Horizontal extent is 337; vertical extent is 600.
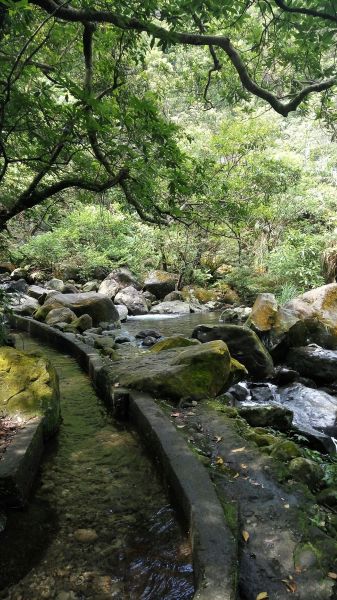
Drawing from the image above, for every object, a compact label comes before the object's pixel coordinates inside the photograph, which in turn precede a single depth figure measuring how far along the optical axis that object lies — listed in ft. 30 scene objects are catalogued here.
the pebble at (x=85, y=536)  8.71
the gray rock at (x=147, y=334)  34.35
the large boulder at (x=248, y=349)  24.67
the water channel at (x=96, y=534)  7.50
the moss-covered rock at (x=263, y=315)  29.71
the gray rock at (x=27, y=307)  41.73
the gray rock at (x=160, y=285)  62.54
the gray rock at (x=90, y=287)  60.29
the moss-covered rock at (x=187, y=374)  15.35
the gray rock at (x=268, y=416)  15.85
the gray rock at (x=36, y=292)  49.79
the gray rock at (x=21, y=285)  53.29
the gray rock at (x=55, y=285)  56.82
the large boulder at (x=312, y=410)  17.13
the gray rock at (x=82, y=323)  33.71
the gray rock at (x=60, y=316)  35.45
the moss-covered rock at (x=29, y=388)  12.41
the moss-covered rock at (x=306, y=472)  10.52
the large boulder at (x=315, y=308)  30.73
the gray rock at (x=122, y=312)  45.22
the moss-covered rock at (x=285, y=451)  11.39
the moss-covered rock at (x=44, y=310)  37.35
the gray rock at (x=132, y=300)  52.13
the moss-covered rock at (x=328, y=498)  9.56
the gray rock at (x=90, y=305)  39.29
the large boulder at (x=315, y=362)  25.36
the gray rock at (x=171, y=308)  53.42
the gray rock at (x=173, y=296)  58.65
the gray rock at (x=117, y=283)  58.33
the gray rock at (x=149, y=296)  59.32
